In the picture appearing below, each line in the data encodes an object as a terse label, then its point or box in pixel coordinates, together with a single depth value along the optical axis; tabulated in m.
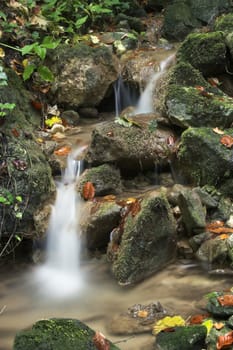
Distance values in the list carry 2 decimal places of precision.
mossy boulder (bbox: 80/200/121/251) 5.69
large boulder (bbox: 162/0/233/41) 10.35
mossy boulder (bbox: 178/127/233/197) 6.17
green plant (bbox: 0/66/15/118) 4.95
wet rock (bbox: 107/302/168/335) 4.33
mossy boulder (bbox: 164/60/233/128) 6.77
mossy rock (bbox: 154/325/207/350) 3.83
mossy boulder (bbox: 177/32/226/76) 7.96
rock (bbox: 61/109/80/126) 8.14
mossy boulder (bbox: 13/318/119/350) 3.45
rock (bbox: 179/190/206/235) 5.58
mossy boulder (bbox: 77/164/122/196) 6.29
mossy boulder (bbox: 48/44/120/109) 8.22
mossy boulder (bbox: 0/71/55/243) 5.86
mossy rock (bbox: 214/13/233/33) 8.70
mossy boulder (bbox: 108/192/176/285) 5.30
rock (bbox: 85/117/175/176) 6.49
